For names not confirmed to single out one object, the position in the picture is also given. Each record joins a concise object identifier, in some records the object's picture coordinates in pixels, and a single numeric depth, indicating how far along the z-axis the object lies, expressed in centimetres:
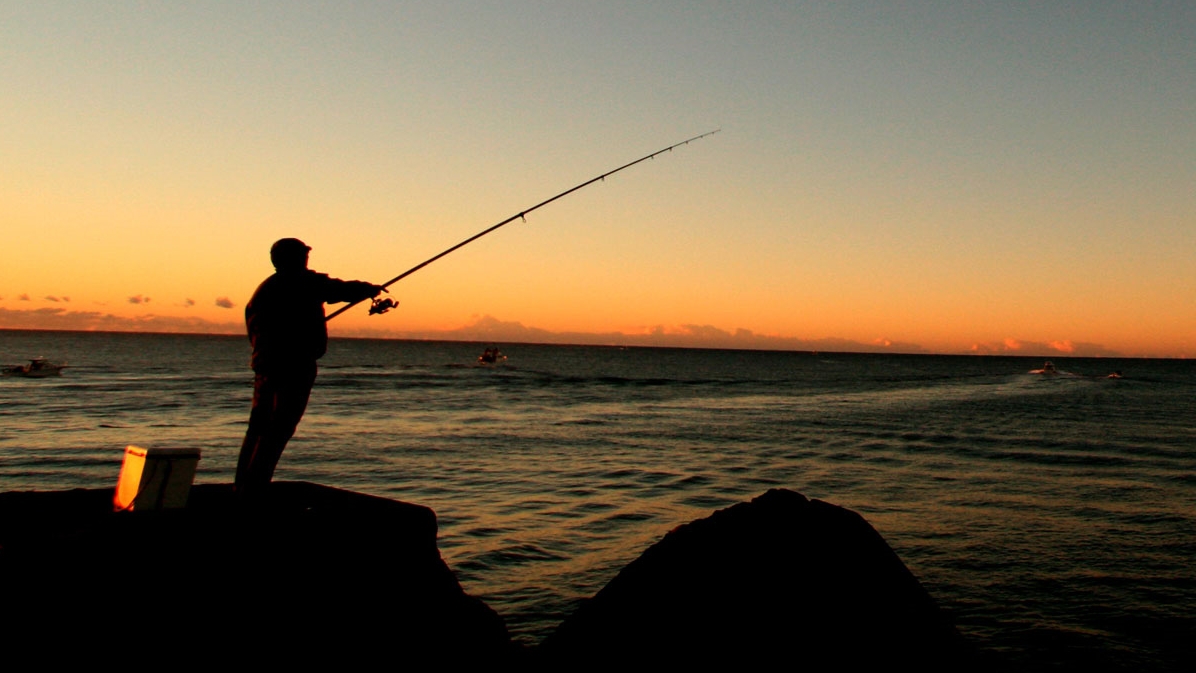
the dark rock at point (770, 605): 500
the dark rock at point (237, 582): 431
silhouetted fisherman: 566
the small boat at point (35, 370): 4762
